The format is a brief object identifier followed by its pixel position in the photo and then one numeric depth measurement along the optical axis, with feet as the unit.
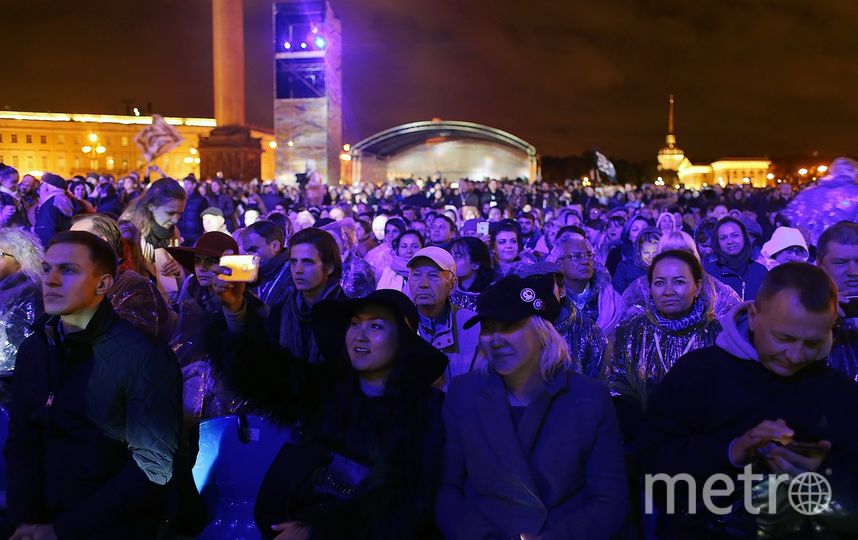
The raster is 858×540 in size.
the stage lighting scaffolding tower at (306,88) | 148.46
